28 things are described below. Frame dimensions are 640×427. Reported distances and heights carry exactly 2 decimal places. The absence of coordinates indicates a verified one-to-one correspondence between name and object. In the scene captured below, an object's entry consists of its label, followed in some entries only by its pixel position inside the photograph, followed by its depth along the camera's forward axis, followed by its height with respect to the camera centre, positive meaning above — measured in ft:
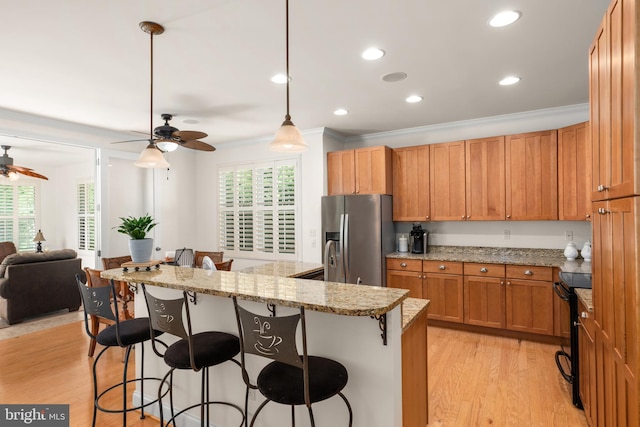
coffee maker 15.08 -1.08
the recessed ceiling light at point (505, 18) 6.90 +4.12
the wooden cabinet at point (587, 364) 6.44 -3.02
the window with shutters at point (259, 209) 17.33 +0.45
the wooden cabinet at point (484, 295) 12.69 -2.98
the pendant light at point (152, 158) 8.49 +1.50
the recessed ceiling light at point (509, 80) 10.18 +4.13
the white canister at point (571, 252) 12.38 -1.32
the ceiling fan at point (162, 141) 7.37 +2.68
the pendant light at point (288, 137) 6.82 +1.61
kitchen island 5.04 -1.88
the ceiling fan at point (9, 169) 19.45 +2.89
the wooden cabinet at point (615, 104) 4.02 +1.56
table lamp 24.97 -1.48
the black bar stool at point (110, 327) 6.77 -2.28
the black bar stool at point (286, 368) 4.54 -2.29
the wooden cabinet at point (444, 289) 13.39 -2.91
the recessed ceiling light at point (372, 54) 8.45 +4.14
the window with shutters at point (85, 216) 25.11 +0.21
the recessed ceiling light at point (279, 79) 10.02 +4.17
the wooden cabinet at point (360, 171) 14.99 +2.10
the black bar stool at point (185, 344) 5.76 -2.29
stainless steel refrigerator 14.46 -0.89
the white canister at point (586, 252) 11.92 -1.27
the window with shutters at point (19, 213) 26.09 +0.48
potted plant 7.55 -0.48
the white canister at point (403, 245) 15.73 -1.29
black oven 7.98 -2.35
